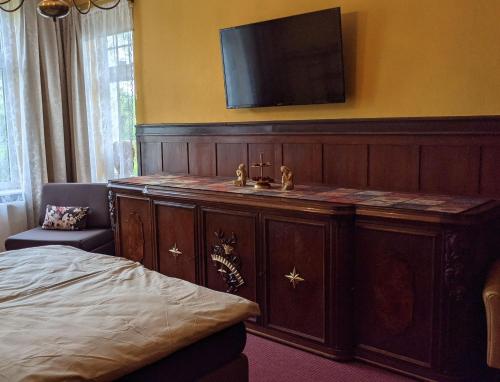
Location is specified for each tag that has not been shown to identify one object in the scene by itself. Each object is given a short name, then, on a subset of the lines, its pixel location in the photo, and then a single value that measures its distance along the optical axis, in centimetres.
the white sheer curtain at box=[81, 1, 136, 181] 484
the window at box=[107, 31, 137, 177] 485
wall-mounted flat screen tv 329
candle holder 339
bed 163
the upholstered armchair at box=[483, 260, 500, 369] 232
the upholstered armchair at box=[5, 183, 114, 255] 425
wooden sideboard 249
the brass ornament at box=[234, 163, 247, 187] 353
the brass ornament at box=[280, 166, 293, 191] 330
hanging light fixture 233
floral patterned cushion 455
